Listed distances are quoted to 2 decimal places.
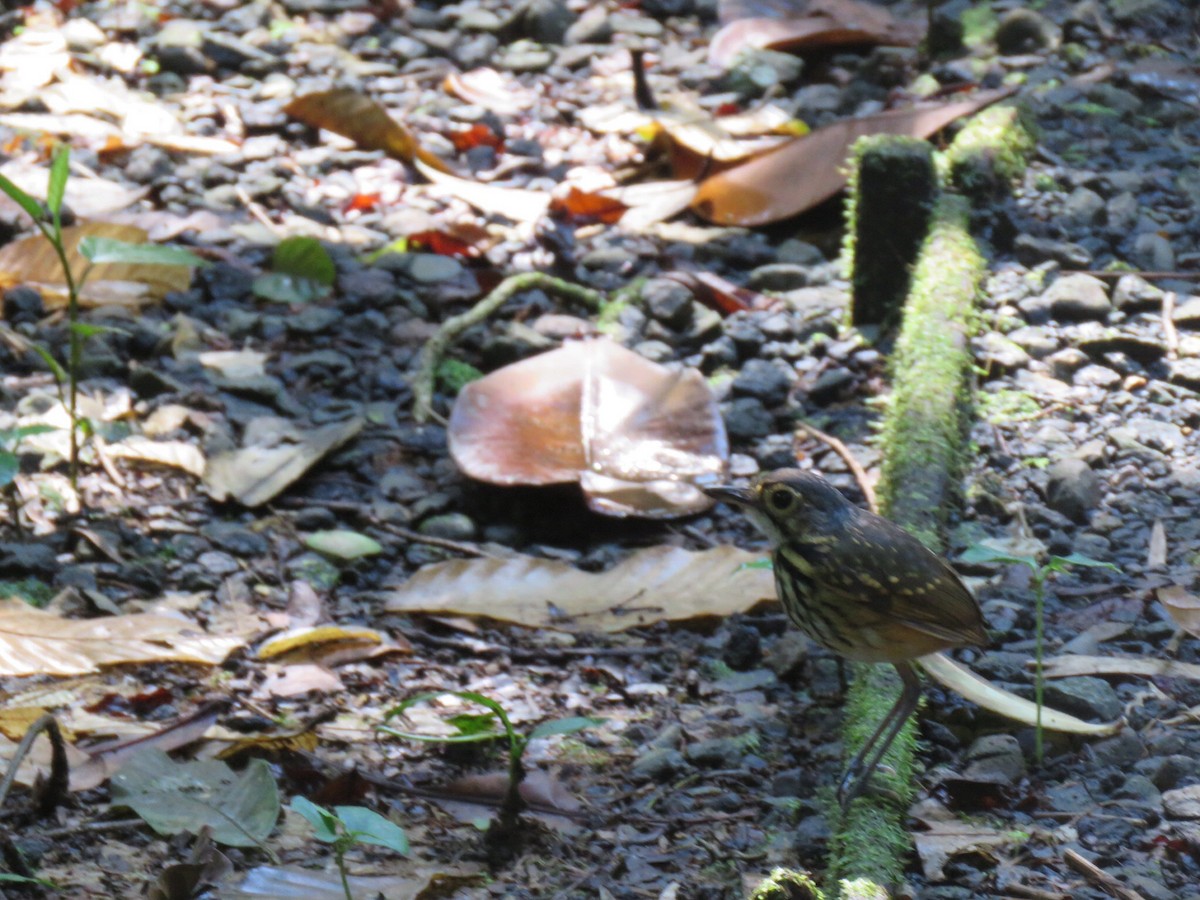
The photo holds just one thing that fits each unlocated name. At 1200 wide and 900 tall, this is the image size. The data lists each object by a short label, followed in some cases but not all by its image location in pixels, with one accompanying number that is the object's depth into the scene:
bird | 5.55
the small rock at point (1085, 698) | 5.79
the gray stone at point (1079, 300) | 9.23
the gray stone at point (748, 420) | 8.95
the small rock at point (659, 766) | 5.81
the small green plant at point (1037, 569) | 5.29
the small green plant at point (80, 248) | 6.98
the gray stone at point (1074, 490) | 7.59
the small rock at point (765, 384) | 9.28
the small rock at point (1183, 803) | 5.00
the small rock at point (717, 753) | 5.87
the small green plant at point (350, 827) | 4.15
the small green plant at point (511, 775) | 5.05
